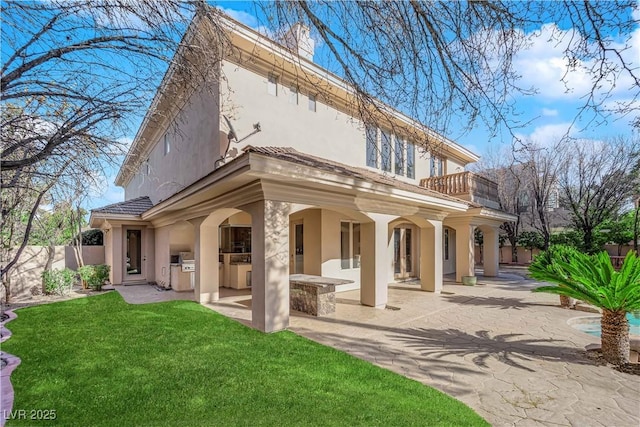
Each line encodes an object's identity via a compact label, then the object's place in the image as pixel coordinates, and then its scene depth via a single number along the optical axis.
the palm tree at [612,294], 6.07
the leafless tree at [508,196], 27.09
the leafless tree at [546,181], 21.41
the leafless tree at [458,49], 3.91
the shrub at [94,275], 14.93
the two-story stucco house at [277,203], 7.86
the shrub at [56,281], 13.82
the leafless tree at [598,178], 20.38
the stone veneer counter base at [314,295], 9.61
